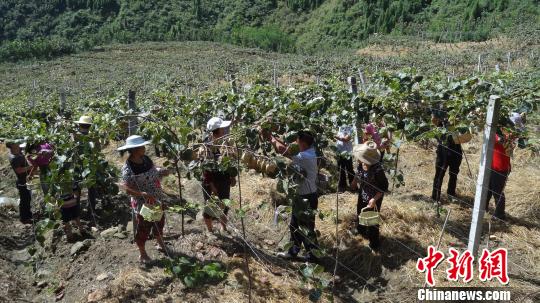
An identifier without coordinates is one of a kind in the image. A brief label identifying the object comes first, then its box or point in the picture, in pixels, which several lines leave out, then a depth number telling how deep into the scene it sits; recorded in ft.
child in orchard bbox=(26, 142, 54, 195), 16.78
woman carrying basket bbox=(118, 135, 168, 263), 12.75
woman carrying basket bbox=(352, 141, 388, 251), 14.09
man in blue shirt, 13.50
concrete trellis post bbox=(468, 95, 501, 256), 12.53
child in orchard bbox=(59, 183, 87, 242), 16.91
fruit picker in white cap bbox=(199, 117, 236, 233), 14.53
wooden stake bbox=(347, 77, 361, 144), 19.32
